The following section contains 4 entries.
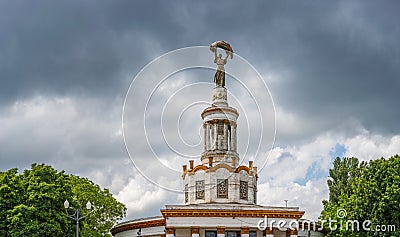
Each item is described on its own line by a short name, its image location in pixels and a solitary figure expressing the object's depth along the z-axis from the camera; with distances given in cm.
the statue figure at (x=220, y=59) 5366
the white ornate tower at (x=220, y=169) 4759
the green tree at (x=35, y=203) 4353
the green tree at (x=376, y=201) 4319
